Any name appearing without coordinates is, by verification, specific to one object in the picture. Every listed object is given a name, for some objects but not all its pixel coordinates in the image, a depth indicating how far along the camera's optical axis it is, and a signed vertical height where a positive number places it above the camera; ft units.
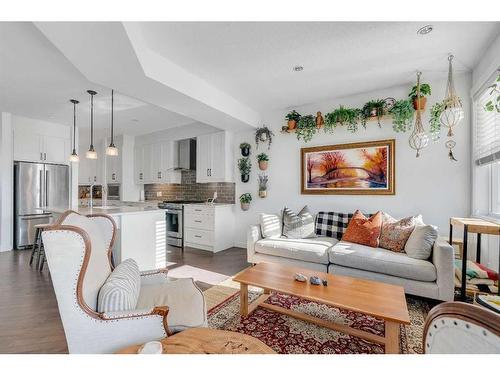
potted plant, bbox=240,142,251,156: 14.46 +2.46
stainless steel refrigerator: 14.29 -0.47
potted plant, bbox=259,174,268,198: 13.94 +0.09
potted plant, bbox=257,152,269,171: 13.83 +1.64
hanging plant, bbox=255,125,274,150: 13.84 +3.14
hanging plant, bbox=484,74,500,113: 4.81 +1.77
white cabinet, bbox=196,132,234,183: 14.82 +1.94
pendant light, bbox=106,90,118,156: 11.03 +1.77
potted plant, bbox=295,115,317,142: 12.44 +3.24
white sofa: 7.07 -2.64
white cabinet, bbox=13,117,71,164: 14.57 +3.04
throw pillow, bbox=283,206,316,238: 11.07 -1.79
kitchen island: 9.22 -2.05
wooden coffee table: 4.82 -2.59
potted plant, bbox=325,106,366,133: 11.23 +3.43
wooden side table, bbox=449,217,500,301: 6.28 -1.11
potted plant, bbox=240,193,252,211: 14.46 -0.81
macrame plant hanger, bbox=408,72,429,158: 8.18 +1.76
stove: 15.30 -2.42
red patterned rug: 5.42 -3.75
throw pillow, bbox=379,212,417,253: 8.68 -1.73
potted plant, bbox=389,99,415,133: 9.98 +3.20
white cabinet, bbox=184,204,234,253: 14.10 -2.45
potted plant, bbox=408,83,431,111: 9.52 +3.90
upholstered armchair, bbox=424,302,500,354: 2.02 -1.35
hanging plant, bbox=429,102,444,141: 9.54 +2.75
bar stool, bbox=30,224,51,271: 10.80 -3.10
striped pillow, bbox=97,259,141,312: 4.00 -1.90
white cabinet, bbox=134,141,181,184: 17.67 +1.92
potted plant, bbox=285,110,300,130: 12.83 +3.79
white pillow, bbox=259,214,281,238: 11.21 -1.88
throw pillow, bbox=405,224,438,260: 7.76 -1.84
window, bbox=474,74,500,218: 7.68 +1.06
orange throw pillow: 9.34 -1.74
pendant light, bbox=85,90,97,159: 11.15 +1.75
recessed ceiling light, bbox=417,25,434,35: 6.55 +4.53
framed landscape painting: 10.84 +0.97
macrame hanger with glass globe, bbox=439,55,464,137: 6.68 +2.24
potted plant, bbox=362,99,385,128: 10.57 +3.63
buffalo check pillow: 10.92 -1.72
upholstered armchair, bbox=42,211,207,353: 3.70 -2.08
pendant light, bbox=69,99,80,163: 12.12 +1.71
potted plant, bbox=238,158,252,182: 14.44 +1.21
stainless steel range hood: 17.54 +2.39
